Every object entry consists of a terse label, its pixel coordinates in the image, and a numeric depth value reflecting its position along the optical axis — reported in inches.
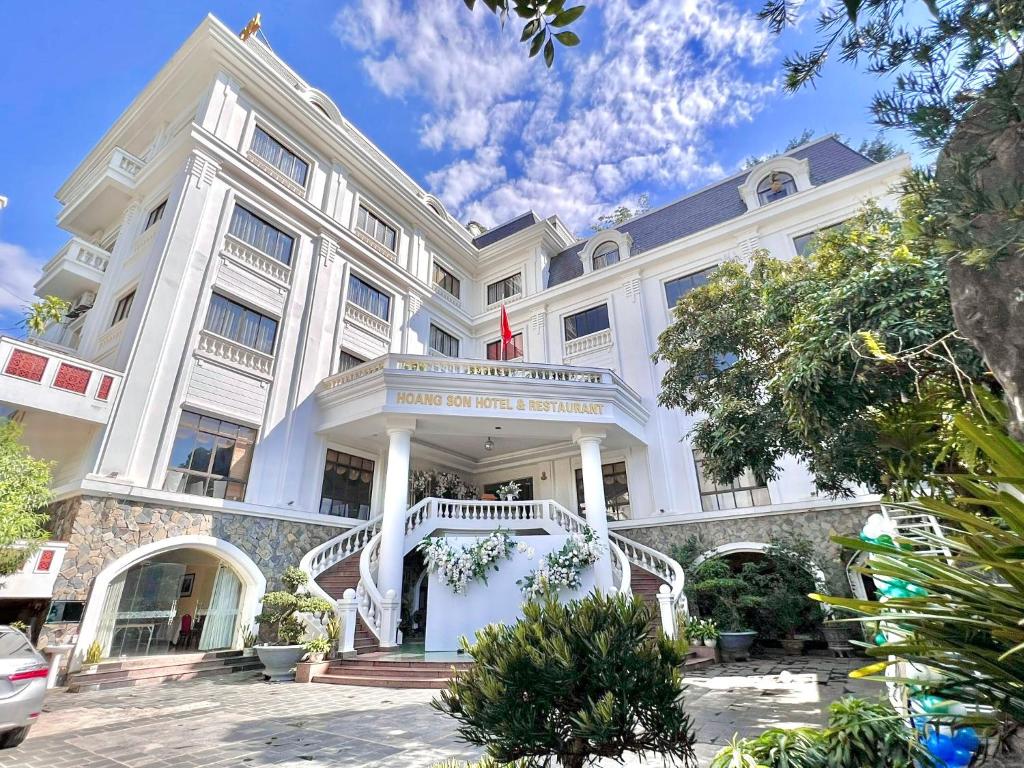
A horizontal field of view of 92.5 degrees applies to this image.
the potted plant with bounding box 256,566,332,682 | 315.0
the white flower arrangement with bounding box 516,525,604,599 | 374.0
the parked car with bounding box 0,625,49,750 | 161.6
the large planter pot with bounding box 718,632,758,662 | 360.2
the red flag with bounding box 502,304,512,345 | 602.9
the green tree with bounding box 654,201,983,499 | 169.0
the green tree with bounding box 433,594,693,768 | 95.3
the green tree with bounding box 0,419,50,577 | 259.3
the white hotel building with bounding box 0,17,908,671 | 365.1
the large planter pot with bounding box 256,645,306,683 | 312.5
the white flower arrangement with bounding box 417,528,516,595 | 367.6
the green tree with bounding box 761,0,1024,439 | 67.7
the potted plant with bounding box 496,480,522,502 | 477.3
